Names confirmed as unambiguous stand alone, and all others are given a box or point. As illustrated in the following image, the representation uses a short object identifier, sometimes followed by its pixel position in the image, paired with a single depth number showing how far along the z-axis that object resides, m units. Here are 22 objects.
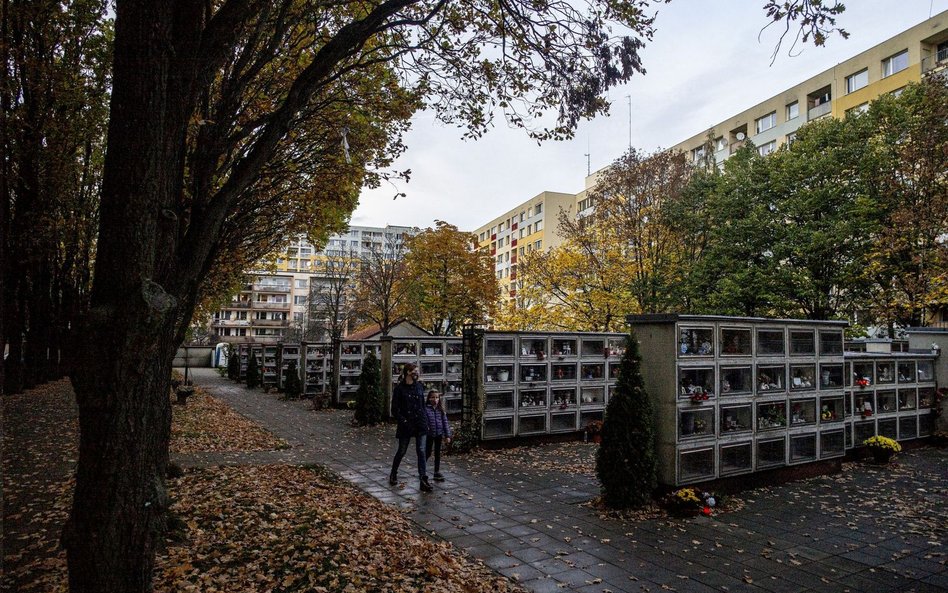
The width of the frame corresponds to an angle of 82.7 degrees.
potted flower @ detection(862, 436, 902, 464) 11.26
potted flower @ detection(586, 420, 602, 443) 13.66
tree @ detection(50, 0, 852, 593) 3.09
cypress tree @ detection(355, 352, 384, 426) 16.05
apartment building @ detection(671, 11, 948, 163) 28.91
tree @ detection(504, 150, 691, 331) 23.20
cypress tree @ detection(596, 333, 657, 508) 7.75
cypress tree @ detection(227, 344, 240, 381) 36.47
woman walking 9.05
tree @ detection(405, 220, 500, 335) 33.81
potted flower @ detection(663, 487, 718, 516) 7.59
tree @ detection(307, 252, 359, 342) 47.00
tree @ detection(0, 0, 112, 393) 11.82
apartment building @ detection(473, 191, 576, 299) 68.31
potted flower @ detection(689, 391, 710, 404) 8.31
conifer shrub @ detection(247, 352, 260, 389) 30.36
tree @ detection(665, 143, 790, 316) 23.70
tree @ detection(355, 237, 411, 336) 40.00
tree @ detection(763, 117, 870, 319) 21.39
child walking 9.45
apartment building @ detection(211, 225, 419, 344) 85.06
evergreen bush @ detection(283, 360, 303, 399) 23.58
